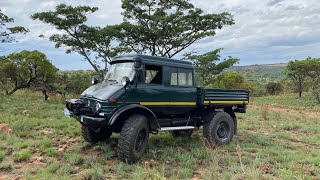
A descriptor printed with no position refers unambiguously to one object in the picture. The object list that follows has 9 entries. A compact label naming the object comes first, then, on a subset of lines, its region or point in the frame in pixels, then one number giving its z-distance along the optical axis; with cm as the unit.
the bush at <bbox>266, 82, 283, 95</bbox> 3366
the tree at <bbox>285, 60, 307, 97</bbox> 2640
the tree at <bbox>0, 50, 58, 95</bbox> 1453
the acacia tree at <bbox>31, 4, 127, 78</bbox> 1686
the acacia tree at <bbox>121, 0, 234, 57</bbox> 1813
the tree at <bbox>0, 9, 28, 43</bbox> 1342
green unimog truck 501
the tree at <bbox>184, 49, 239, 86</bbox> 2395
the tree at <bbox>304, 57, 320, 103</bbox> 2569
